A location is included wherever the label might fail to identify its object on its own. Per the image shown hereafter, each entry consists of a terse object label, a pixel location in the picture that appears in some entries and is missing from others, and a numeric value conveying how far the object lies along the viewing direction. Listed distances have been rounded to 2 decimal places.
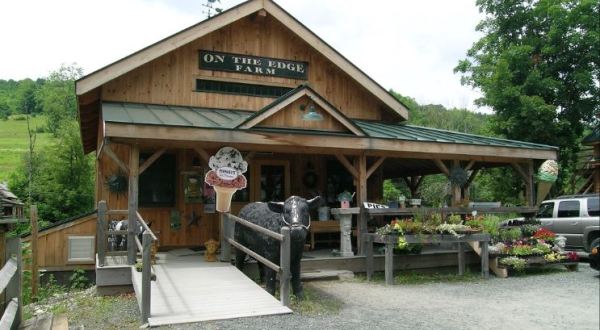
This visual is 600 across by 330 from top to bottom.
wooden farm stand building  9.90
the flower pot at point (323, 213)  12.38
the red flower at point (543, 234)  10.28
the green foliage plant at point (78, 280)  11.17
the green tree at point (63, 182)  24.73
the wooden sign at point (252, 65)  12.61
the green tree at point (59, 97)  46.94
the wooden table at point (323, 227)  11.63
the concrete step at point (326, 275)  9.35
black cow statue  7.31
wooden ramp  6.29
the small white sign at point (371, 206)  10.50
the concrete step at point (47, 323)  6.55
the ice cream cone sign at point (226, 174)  9.47
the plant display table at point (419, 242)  9.44
